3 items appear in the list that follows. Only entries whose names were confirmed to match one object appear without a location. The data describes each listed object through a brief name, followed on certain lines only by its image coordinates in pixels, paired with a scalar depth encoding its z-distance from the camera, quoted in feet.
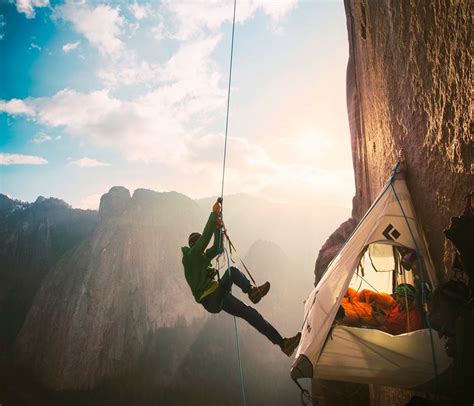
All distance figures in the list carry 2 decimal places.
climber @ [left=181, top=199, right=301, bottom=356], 15.10
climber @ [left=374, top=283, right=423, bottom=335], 12.62
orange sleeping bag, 14.16
